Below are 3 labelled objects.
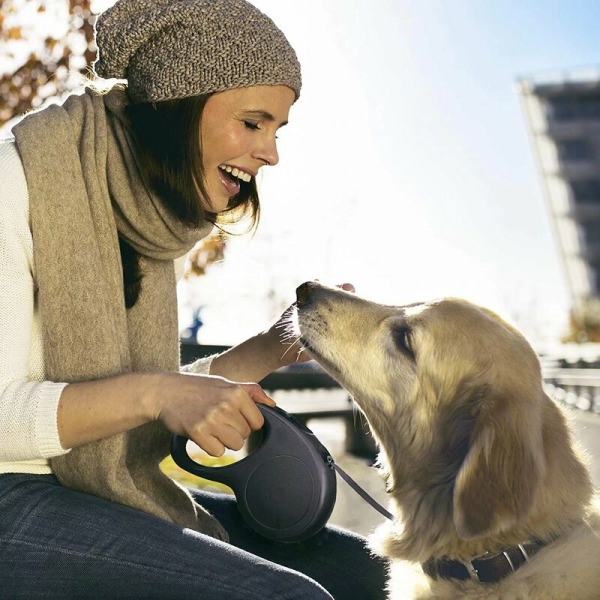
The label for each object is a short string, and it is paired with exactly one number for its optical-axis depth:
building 68.12
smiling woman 2.15
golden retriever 2.31
